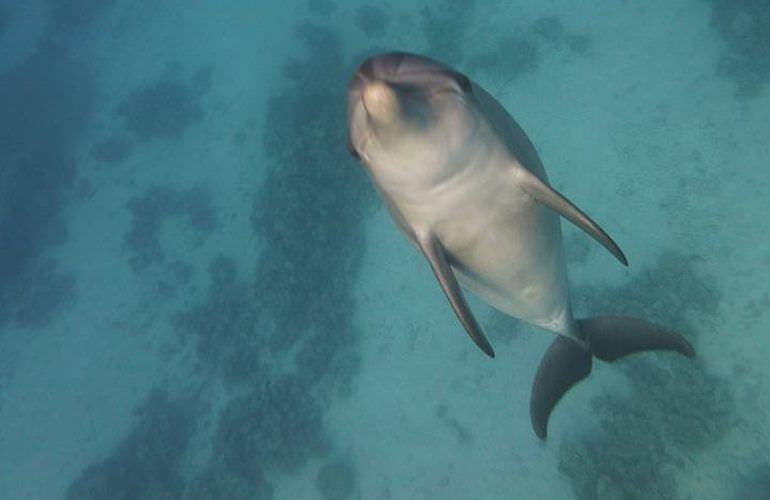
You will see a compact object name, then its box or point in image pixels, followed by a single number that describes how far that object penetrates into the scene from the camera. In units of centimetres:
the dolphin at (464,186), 208
